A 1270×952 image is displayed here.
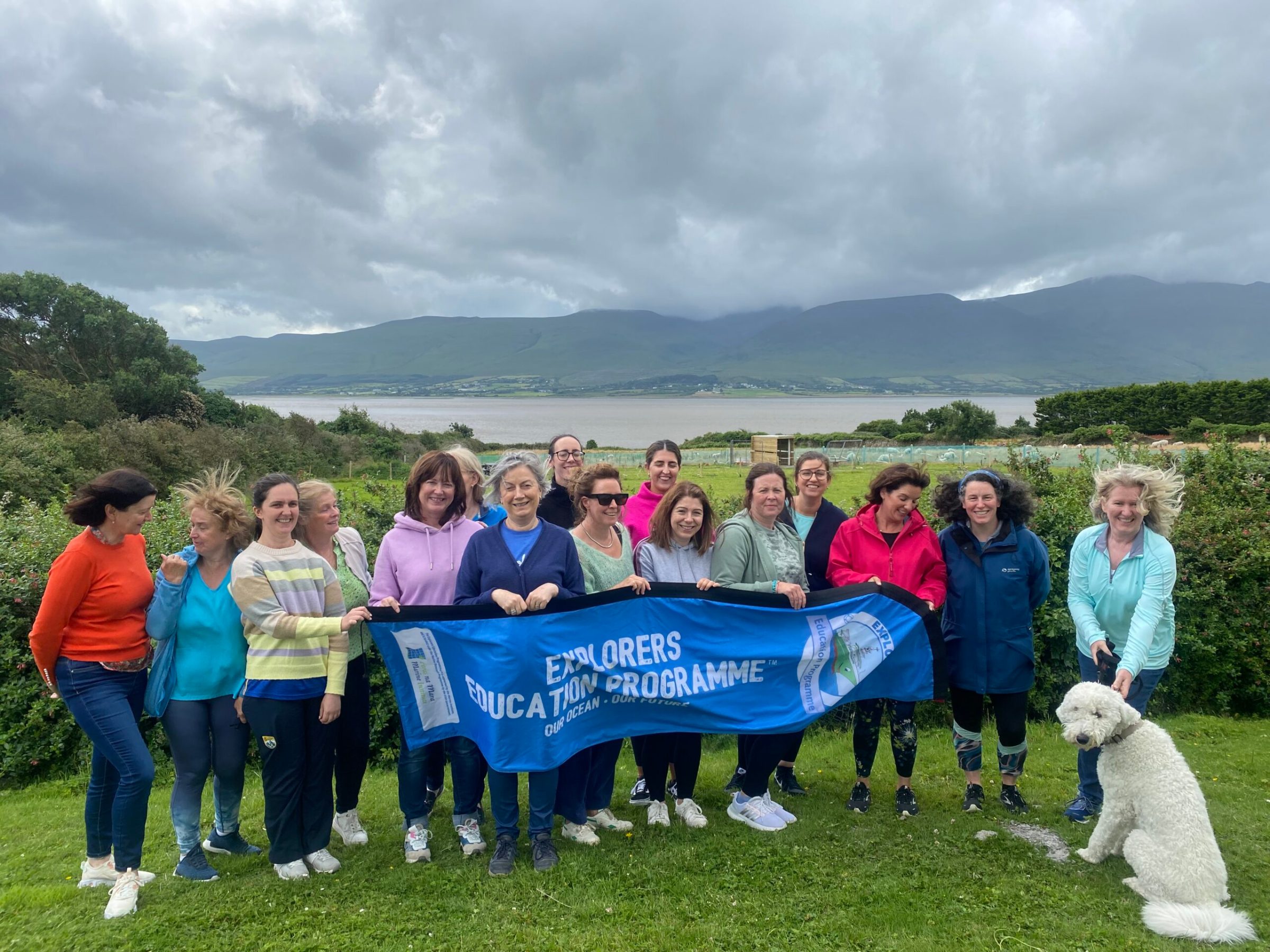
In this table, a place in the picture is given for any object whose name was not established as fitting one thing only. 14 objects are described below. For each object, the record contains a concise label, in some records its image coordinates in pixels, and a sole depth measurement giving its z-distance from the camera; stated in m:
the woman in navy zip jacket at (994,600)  4.82
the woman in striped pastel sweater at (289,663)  4.01
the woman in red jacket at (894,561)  4.86
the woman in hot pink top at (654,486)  5.64
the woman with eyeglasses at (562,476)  5.85
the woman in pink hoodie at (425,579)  4.50
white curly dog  3.61
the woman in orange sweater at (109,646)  3.85
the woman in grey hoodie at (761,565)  4.79
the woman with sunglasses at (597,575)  4.52
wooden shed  43.81
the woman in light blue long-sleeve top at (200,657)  4.11
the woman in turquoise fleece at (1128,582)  4.40
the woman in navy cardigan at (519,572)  4.30
